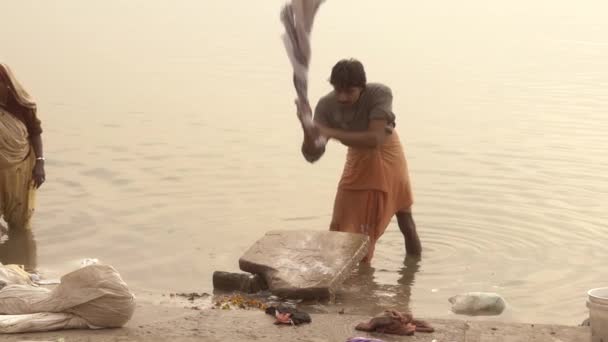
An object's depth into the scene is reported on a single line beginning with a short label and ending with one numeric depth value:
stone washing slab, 6.55
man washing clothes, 7.24
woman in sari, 7.96
